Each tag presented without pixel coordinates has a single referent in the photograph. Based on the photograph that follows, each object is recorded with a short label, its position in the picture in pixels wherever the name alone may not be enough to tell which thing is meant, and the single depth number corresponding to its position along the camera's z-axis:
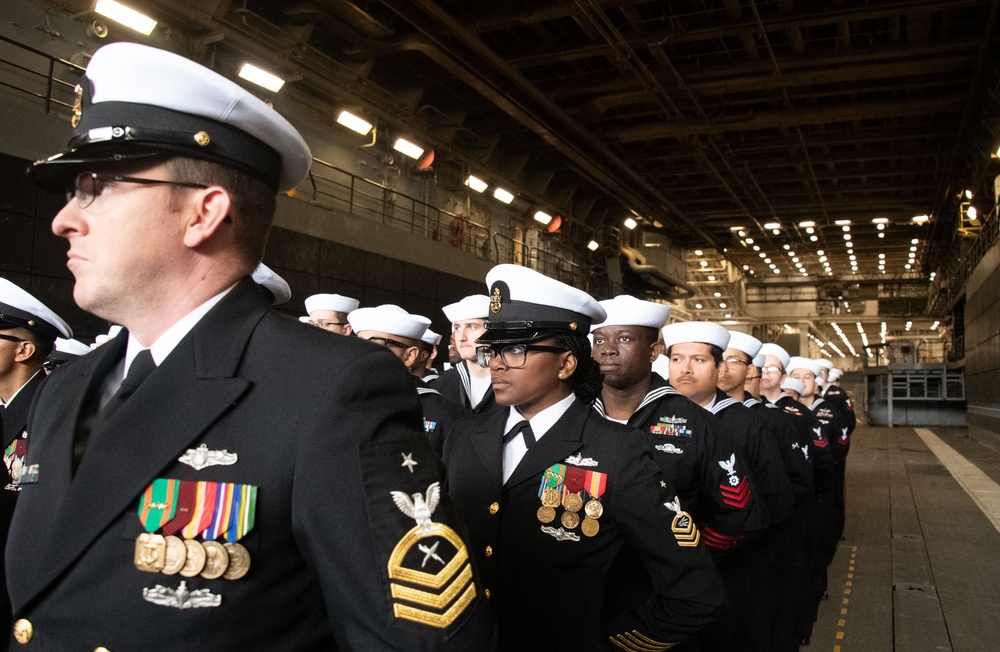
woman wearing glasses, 2.52
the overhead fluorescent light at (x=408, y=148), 16.52
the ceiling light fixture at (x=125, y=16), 10.51
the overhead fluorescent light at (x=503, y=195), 20.28
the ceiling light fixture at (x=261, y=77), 12.50
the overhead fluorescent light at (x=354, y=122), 14.91
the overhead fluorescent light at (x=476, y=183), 19.27
